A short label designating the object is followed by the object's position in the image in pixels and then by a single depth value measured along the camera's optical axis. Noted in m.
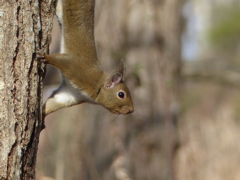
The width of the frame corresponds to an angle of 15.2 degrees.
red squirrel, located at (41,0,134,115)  6.46
